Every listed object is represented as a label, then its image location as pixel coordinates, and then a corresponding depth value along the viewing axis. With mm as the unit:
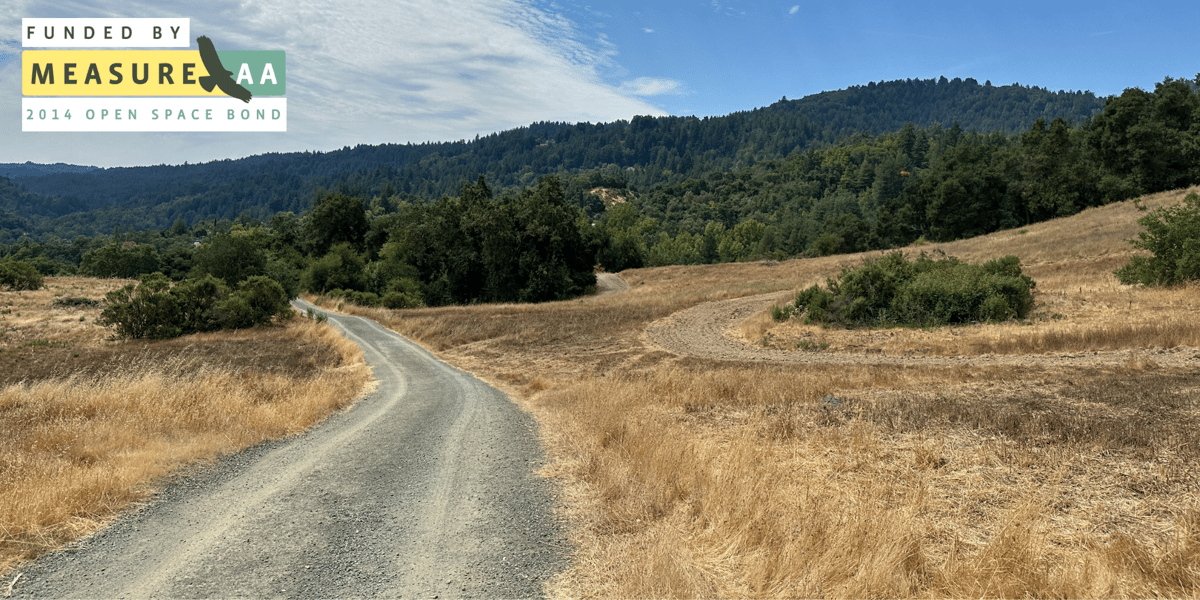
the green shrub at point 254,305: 38500
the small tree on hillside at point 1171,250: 24469
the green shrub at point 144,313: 34000
